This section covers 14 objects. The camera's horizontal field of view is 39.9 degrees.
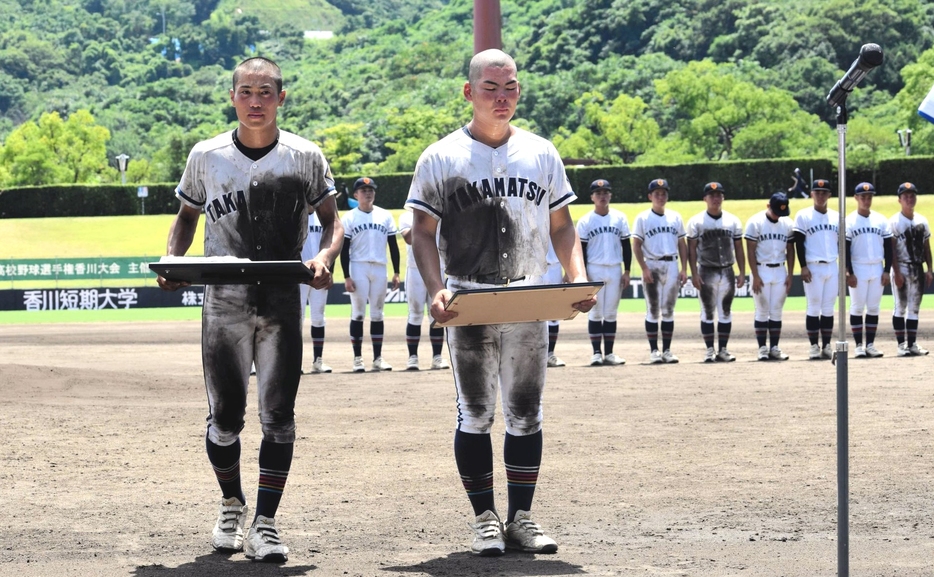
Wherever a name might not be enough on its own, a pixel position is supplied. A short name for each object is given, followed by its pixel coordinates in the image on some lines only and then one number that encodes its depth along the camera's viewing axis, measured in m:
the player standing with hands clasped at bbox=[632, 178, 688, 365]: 16.73
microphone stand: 4.61
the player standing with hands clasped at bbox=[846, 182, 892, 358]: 16.66
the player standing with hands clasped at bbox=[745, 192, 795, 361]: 16.95
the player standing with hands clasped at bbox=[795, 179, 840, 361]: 16.64
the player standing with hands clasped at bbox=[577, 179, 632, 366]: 16.48
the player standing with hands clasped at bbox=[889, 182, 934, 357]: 16.75
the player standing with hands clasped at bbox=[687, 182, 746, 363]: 16.86
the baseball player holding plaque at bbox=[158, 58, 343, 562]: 5.92
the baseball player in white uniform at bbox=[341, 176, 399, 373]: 16.27
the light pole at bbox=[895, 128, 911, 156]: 75.17
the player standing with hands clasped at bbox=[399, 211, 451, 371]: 15.42
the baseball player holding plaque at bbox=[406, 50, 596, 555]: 5.97
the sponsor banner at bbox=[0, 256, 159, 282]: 40.00
